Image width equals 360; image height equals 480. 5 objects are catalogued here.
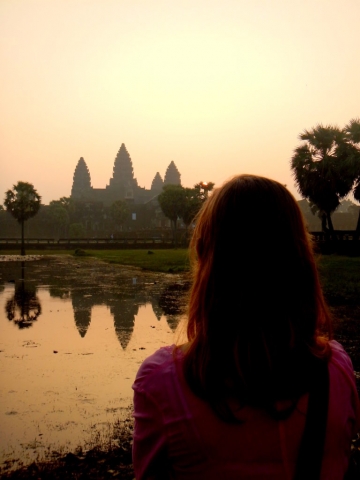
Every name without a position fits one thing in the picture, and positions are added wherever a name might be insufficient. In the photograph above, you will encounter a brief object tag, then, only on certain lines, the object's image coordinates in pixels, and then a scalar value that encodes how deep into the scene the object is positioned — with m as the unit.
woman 1.29
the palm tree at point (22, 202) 43.81
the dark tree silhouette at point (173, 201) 62.03
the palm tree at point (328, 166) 28.25
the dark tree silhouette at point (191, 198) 60.09
